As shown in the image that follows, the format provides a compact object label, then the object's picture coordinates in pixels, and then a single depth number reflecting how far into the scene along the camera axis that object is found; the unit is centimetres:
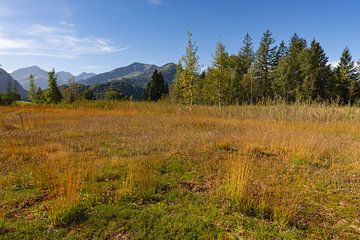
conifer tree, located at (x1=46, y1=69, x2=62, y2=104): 3534
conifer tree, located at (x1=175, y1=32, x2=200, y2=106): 1872
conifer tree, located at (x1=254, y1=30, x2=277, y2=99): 4159
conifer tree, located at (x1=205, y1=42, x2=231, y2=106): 2289
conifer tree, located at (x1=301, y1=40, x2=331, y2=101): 3341
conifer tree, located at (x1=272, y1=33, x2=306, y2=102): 3512
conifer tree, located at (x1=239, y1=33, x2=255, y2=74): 4318
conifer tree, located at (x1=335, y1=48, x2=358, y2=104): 3506
